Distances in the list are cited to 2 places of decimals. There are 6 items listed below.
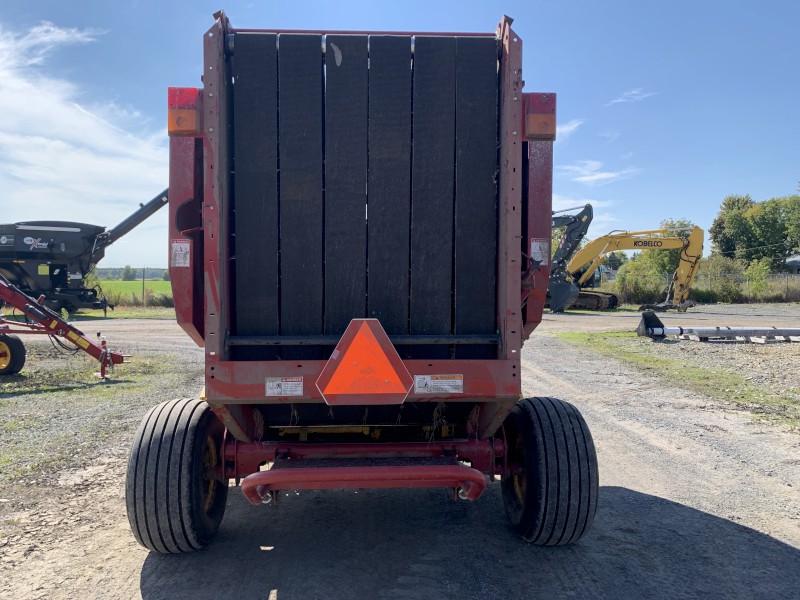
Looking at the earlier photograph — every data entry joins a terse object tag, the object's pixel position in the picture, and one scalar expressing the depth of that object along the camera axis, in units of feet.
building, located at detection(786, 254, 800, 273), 171.73
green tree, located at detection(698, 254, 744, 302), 134.92
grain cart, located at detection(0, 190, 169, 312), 74.49
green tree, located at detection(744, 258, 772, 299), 136.56
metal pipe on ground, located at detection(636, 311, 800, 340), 53.24
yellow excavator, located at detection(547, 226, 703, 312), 92.02
